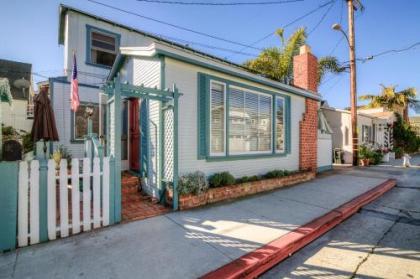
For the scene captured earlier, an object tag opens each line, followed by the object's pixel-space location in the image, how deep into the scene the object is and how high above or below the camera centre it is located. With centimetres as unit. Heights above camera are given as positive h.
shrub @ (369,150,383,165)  1302 -79
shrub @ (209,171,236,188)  570 -86
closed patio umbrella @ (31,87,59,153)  637 +71
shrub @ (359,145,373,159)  1283 -49
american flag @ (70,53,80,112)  603 +138
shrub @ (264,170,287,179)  718 -91
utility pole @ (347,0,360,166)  1219 +311
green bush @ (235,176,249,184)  626 -96
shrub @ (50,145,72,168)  795 -21
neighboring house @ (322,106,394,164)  1392 +107
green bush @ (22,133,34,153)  931 +10
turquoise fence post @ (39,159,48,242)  336 -80
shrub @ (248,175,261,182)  651 -96
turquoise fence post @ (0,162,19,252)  308 -78
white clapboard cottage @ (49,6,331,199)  551 +117
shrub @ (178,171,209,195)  495 -84
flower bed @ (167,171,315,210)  500 -117
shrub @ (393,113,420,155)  2021 +69
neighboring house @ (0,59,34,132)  1397 +370
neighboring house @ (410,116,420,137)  2602 +181
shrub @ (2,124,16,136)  1033 +72
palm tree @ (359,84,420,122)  2256 +451
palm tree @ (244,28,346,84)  1386 +528
